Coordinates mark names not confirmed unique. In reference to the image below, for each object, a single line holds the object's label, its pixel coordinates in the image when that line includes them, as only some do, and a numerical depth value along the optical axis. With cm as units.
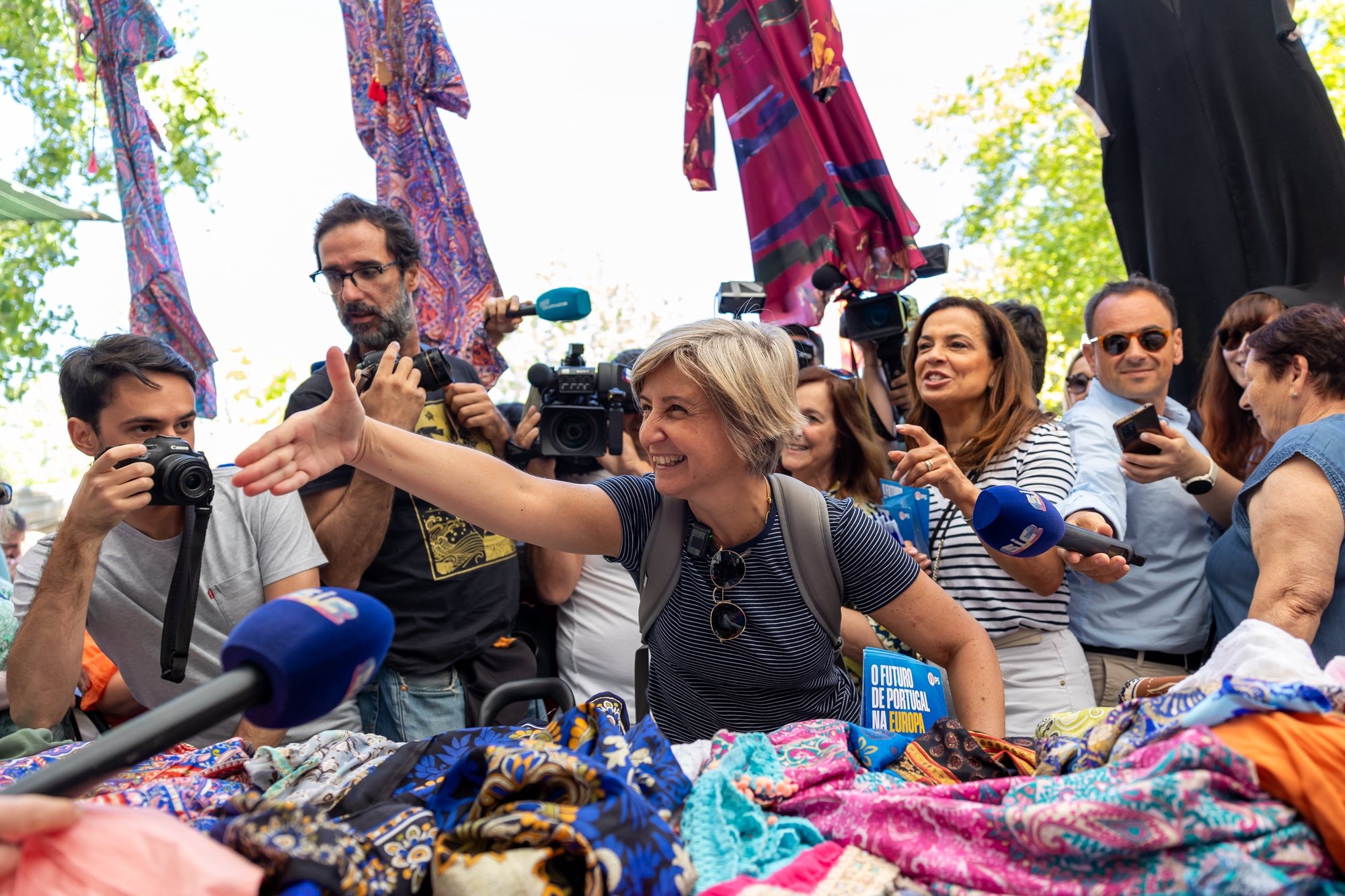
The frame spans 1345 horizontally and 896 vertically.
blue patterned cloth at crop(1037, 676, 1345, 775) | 128
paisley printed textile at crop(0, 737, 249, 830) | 150
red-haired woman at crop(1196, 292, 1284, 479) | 330
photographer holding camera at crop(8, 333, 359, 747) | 241
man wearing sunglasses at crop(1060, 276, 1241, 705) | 288
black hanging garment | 355
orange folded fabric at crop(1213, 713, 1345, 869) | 119
